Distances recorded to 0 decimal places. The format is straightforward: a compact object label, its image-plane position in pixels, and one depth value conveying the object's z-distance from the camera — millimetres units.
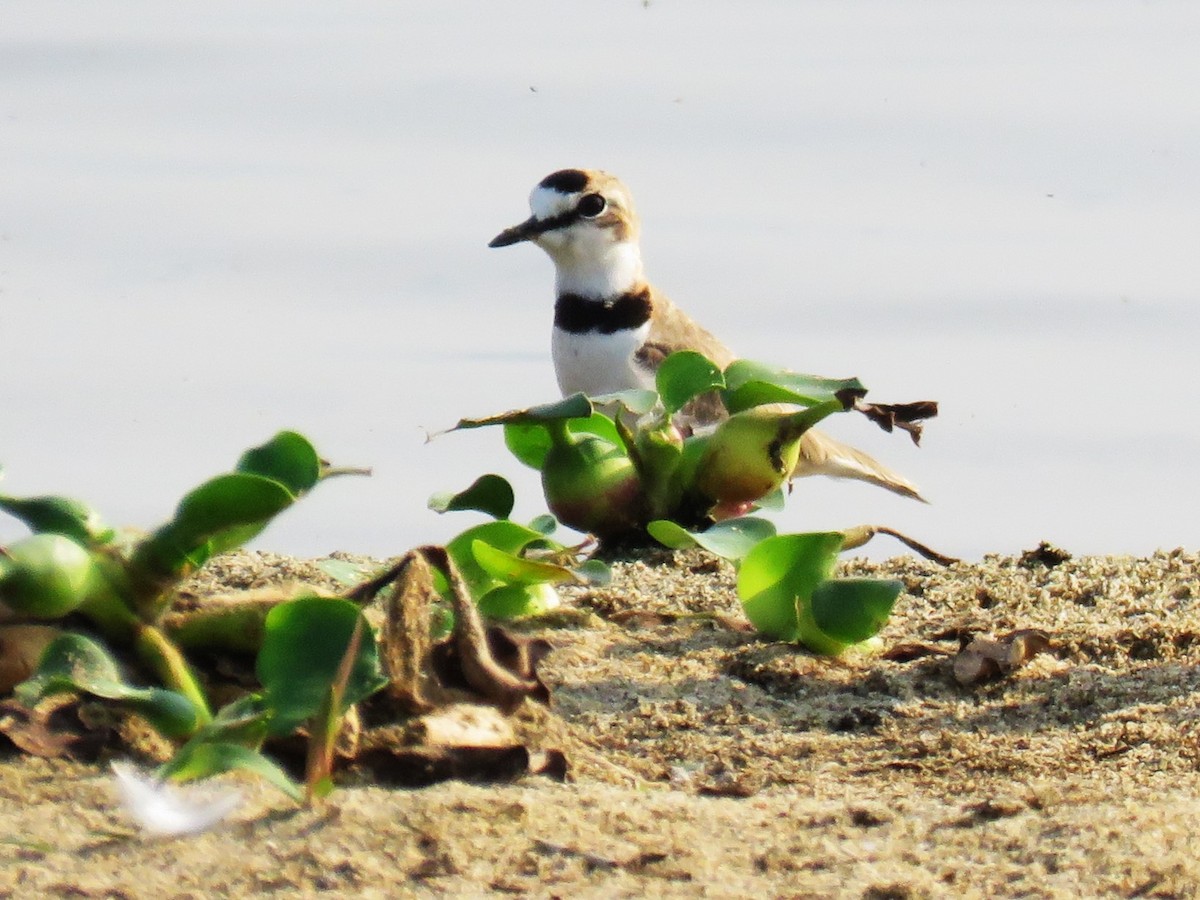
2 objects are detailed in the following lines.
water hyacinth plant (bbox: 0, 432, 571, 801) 4449
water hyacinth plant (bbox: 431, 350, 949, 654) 7160
